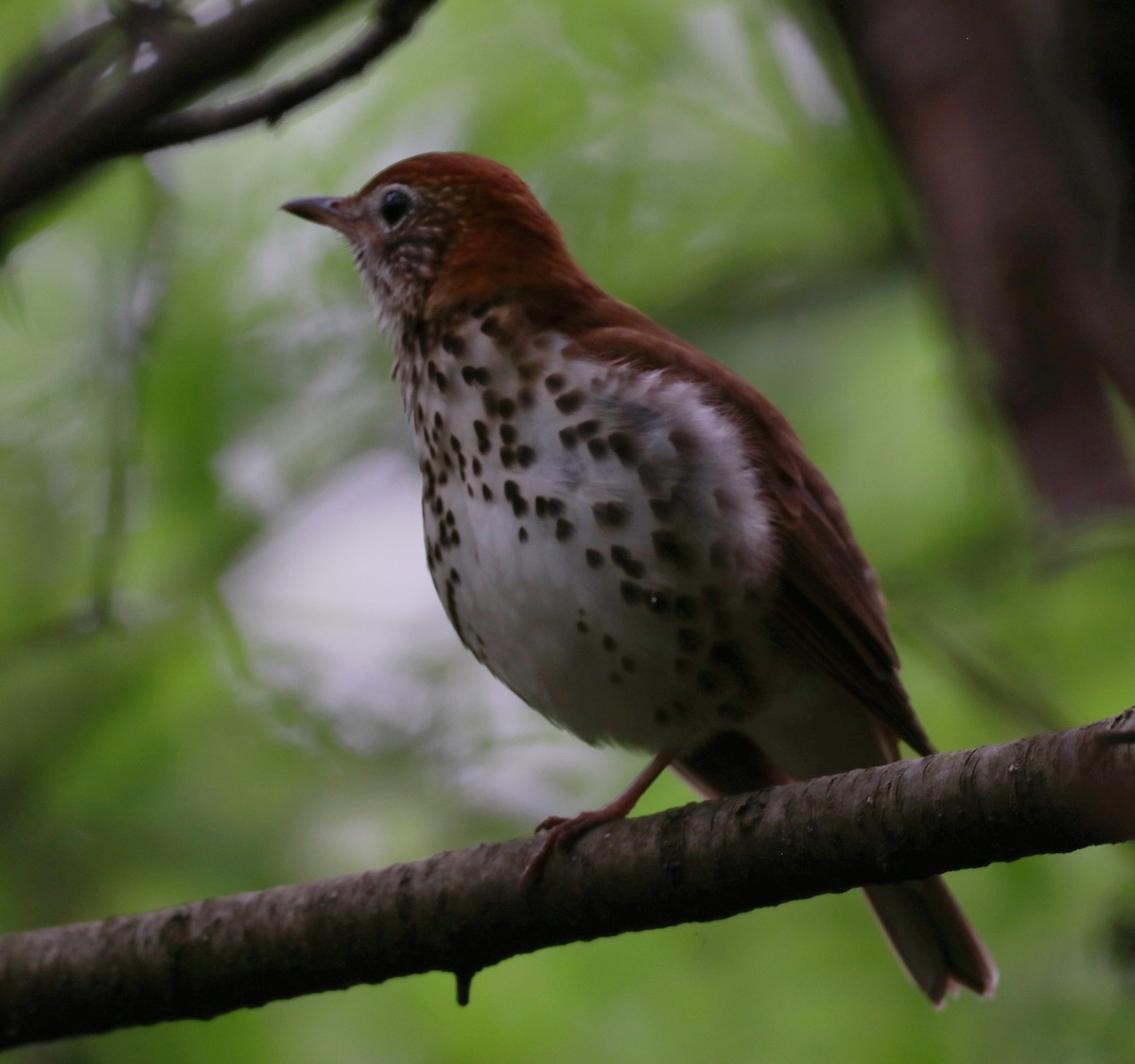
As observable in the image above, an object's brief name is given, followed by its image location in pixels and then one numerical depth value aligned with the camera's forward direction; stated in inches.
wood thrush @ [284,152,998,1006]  282.8
